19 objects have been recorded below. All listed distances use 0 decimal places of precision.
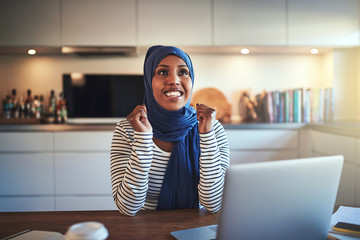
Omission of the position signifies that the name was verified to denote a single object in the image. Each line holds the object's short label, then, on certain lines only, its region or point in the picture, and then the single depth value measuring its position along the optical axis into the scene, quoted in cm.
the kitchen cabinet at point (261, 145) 304
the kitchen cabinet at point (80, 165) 294
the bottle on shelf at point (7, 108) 332
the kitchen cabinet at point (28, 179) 293
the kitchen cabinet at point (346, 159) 253
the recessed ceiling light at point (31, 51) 328
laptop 69
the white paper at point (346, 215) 95
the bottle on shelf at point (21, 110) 336
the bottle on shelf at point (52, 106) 339
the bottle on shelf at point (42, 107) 343
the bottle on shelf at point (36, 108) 335
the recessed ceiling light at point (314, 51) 336
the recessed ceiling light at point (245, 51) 335
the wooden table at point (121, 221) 89
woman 118
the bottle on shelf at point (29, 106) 338
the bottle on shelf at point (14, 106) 337
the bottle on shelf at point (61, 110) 327
